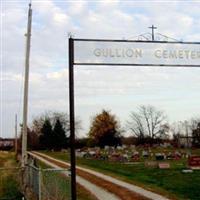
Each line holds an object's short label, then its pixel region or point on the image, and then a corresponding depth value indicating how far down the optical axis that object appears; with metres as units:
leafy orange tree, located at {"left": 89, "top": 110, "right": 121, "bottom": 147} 110.62
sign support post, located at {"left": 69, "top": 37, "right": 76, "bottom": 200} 11.93
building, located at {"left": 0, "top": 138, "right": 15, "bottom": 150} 129.12
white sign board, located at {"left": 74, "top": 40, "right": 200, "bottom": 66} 12.23
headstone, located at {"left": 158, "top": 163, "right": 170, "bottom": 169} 35.64
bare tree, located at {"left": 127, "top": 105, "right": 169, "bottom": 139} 125.10
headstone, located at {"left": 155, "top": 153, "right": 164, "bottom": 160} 50.27
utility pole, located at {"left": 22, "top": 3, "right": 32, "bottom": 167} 25.30
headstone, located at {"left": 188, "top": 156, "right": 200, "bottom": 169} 32.45
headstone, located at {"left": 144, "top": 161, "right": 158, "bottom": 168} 37.42
